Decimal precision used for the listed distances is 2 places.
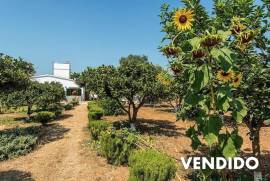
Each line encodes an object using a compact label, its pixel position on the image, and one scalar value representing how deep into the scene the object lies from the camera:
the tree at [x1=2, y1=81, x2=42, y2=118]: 15.17
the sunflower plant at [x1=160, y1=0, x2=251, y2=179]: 1.76
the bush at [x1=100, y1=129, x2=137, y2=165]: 7.12
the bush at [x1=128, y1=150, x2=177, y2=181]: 4.47
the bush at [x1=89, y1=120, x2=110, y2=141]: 9.27
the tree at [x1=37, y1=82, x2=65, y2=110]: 16.07
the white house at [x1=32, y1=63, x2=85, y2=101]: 33.86
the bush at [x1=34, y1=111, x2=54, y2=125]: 13.71
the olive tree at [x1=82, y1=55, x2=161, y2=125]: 10.70
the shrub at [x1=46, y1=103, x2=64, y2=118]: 17.96
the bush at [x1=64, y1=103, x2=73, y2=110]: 22.83
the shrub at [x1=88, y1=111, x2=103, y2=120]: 13.40
